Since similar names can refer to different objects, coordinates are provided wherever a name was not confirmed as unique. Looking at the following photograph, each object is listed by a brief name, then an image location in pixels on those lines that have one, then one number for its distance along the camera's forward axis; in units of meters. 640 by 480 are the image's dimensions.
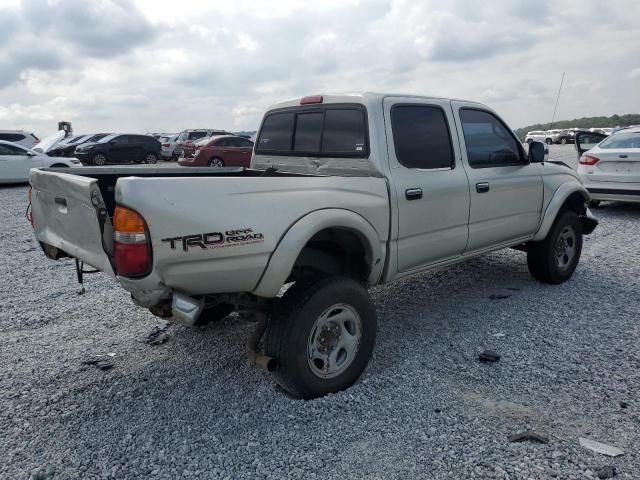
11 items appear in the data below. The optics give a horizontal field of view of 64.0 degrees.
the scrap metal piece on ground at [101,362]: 3.82
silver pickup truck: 2.75
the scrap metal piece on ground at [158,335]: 4.30
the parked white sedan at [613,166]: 9.23
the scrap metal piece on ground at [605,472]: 2.56
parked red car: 19.31
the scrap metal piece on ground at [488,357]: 3.85
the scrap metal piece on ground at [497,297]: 5.28
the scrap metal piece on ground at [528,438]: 2.84
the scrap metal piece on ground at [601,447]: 2.73
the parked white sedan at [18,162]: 15.96
